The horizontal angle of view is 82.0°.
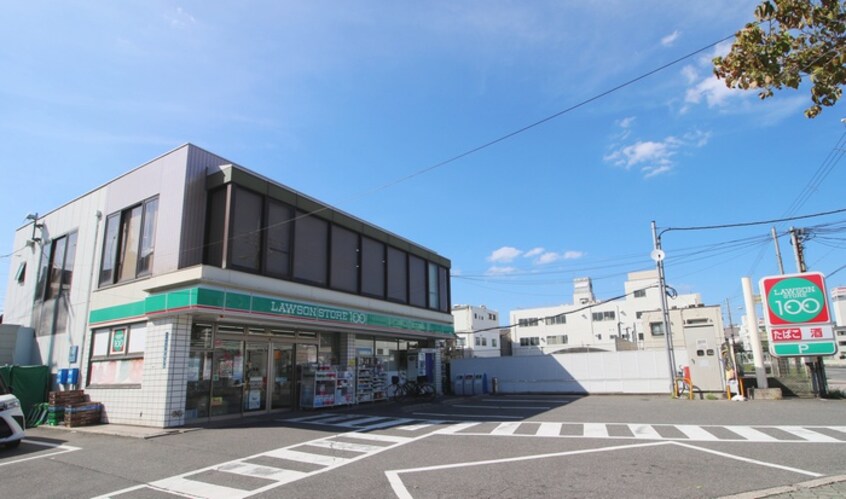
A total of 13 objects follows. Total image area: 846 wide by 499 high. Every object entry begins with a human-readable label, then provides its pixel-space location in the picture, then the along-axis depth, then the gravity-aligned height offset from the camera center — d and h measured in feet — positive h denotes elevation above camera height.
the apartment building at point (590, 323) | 224.74 +14.53
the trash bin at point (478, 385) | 82.74 -4.73
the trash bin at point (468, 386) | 82.79 -4.87
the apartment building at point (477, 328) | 216.54 +13.13
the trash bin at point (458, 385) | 83.41 -4.81
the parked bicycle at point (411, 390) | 70.79 -4.61
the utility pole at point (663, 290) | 67.31 +8.97
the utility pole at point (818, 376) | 58.03 -2.93
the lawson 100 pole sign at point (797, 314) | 58.13 +4.46
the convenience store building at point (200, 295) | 44.86 +6.98
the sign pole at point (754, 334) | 61.11 +2.35
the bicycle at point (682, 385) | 64.77 -4.29
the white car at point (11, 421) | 34.45 -3.99
